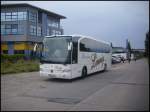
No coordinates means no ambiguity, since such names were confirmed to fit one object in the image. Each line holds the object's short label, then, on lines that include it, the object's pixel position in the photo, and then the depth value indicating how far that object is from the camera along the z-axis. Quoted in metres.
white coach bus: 10.12
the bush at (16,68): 13.64
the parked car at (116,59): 32.47
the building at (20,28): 36.58
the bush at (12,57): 20.79
